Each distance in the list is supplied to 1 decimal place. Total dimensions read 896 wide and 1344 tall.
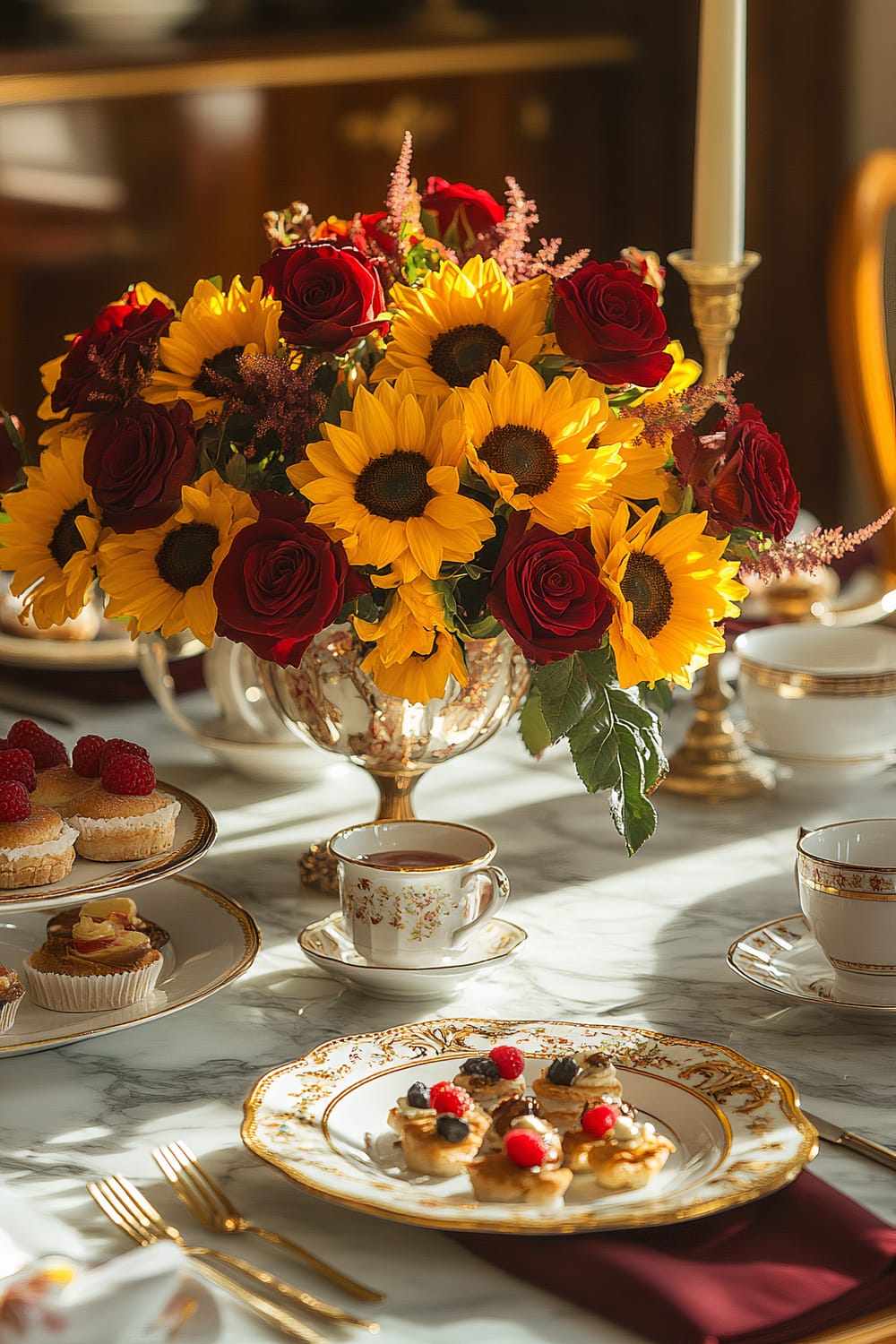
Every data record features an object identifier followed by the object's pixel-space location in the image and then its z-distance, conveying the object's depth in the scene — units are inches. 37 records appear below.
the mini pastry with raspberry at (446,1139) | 60.1
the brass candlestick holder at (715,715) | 77.9
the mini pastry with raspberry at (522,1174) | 59.2
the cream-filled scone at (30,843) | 65.4
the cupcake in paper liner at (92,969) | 66.8
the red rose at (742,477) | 67.2
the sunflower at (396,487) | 65.2
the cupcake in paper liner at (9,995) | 65.5
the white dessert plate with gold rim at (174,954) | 65.5
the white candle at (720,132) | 77.5
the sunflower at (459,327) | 67.2
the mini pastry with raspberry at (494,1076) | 61.9
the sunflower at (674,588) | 66.7
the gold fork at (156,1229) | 57.2
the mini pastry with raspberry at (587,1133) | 60.0
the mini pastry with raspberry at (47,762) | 68.8
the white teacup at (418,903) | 67.3
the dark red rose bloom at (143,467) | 66.9
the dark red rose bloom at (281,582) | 65.0
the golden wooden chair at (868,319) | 112.2
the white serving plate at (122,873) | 64.4
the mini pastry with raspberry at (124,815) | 67.0
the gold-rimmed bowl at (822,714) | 78.6
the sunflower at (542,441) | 65.7
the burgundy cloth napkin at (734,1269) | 57.0
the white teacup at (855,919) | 66.1
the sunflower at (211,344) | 68.1
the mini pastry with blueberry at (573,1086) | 61.5
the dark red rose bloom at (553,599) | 65.1
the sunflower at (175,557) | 66.9
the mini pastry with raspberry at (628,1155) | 59.5
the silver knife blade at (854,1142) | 61.5
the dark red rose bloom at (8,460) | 72.0
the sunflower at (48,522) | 68.7
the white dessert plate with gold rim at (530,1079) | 58.8
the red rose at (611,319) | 66.4
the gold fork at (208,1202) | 58.1
